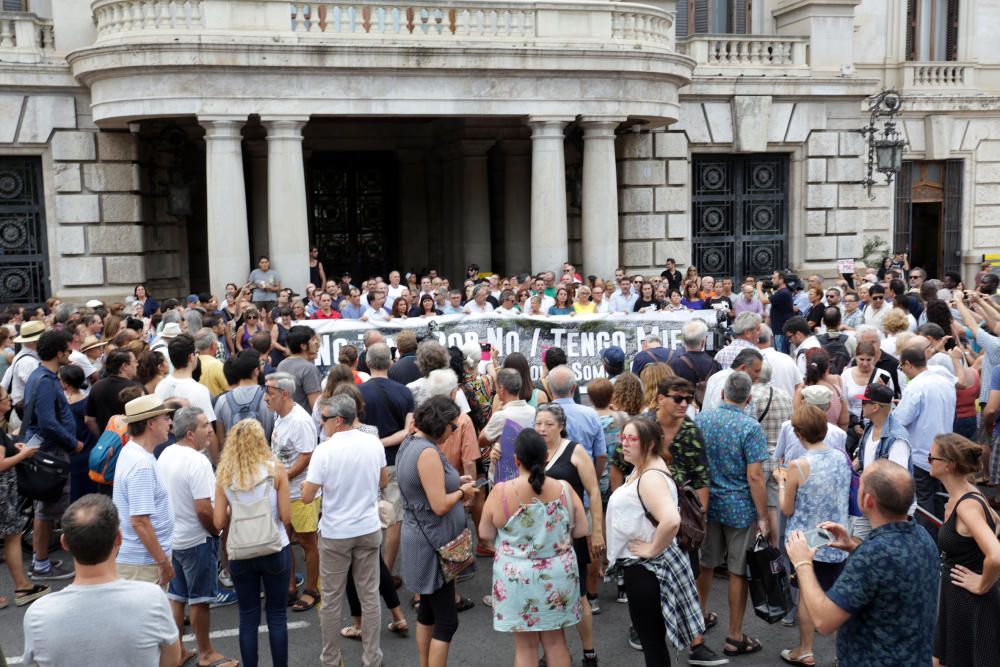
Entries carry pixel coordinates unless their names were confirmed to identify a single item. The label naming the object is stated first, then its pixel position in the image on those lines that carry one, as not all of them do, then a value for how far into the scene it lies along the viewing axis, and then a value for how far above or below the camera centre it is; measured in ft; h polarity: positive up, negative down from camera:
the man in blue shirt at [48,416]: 26.11 -4.79
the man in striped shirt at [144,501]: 19.48 -5.27
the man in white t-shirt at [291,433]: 23.16 -4.79
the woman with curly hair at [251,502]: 19.65 -5.70
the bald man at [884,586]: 13.89 -5.15
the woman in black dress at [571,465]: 20.47 -4.98
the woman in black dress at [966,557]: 17.21 -5.99
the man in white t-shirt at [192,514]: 20.40 -5.82
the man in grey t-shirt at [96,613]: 13.10 -5.03
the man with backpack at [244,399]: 25.77 -4.39
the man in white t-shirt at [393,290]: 50.17 -3.31
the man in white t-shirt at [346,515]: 20.53 -5.91
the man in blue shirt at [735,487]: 21.40 -5.76
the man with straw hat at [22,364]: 29.53 -3.89
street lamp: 66.80 +5.18
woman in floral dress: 18.10 -5.94
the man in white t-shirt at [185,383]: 25.99 -4.00
